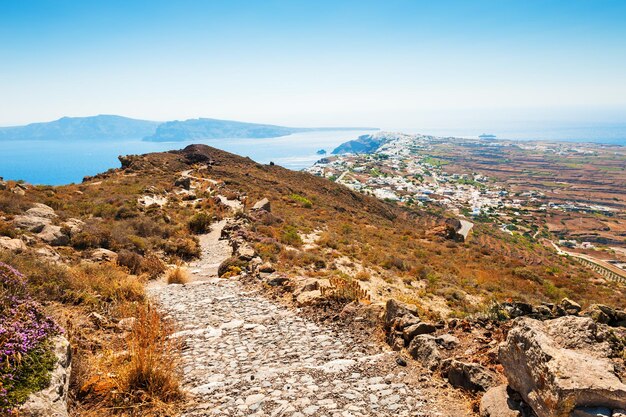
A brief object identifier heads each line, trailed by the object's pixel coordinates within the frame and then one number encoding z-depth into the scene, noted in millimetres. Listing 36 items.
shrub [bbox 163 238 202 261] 15836
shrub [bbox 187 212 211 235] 21005
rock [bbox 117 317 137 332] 6820
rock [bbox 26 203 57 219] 15519
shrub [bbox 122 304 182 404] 4570
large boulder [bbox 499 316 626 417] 3211
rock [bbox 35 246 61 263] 11069
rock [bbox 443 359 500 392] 4742
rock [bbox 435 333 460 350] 6078
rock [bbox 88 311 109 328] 6785
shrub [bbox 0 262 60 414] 3473
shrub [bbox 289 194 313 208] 35828
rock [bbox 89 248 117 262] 12447
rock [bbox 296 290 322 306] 8688
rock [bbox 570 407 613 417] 3111
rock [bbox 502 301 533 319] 8077
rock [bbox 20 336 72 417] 3488
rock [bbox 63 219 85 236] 14192
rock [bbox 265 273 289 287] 10539
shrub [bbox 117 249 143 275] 12578
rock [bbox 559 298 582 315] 8651
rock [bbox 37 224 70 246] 13164
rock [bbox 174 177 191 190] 37531
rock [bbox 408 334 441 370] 5583
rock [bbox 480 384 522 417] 4043
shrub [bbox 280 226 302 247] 18562
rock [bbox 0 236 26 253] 10195
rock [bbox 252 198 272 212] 26591
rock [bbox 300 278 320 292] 9492
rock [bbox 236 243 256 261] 13479
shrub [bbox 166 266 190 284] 12031
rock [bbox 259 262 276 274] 11844
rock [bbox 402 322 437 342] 6461
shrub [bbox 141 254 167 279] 12783
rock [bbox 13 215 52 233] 13562
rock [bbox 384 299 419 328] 7176
